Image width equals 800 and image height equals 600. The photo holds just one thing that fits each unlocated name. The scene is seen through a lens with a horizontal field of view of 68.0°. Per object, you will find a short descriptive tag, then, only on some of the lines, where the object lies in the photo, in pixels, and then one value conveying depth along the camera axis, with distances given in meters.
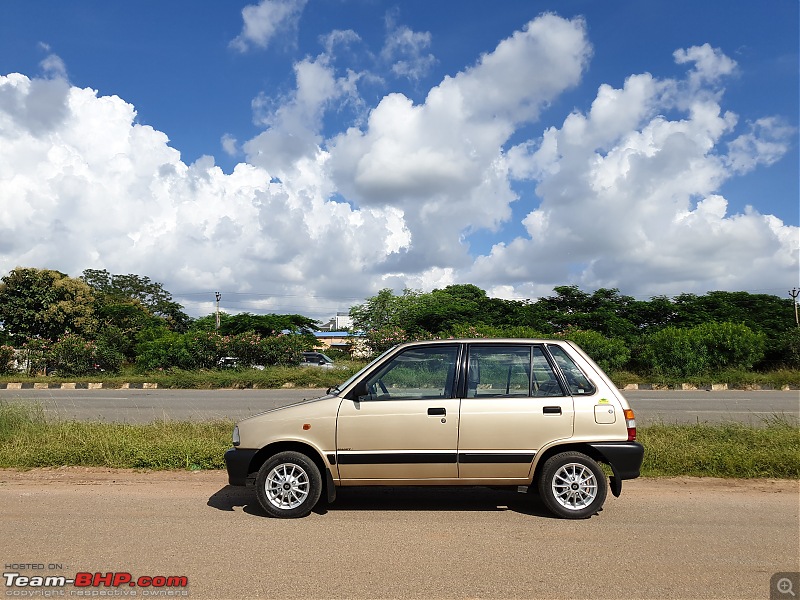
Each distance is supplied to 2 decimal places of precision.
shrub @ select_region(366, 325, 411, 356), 26.52
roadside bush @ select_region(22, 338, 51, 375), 27.70
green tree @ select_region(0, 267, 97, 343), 34.38
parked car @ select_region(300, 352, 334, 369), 31.48
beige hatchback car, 5.75
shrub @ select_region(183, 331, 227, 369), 26.69
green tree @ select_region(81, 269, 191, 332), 59.84
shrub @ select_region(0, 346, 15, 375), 28.75
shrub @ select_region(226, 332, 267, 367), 26.50
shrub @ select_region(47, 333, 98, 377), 27.25
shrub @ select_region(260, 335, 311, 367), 26.66
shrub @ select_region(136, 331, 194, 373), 26.70
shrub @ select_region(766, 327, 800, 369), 23.81
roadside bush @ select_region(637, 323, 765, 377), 22.50
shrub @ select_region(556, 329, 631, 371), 23.20
